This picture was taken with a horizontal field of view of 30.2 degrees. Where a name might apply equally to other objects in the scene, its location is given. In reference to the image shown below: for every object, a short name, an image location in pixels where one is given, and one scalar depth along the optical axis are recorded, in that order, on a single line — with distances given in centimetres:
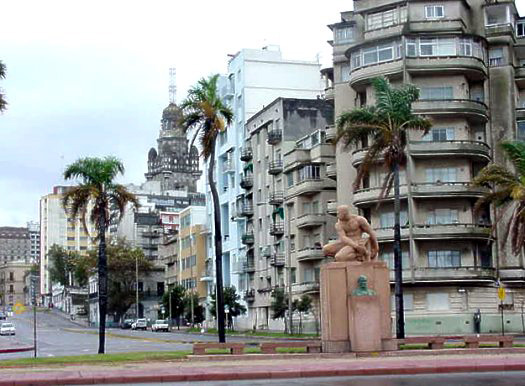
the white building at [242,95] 10425
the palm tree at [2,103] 4198
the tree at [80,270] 15323
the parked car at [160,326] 11019
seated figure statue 3241
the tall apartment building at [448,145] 7050
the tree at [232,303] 9951
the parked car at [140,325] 11951
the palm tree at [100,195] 4603
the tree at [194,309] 11775
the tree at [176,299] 12012
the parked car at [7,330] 9906
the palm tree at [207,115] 4544
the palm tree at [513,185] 4856
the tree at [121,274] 14212
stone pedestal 3183
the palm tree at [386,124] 4744
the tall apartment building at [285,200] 8444
